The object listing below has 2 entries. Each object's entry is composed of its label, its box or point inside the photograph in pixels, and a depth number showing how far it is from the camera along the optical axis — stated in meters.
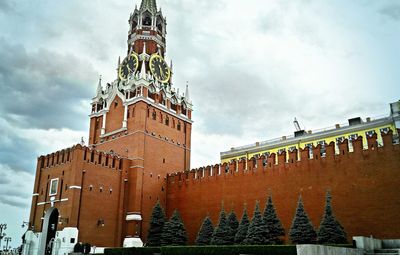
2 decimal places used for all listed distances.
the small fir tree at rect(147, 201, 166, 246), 27.14
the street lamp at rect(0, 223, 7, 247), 32.00
